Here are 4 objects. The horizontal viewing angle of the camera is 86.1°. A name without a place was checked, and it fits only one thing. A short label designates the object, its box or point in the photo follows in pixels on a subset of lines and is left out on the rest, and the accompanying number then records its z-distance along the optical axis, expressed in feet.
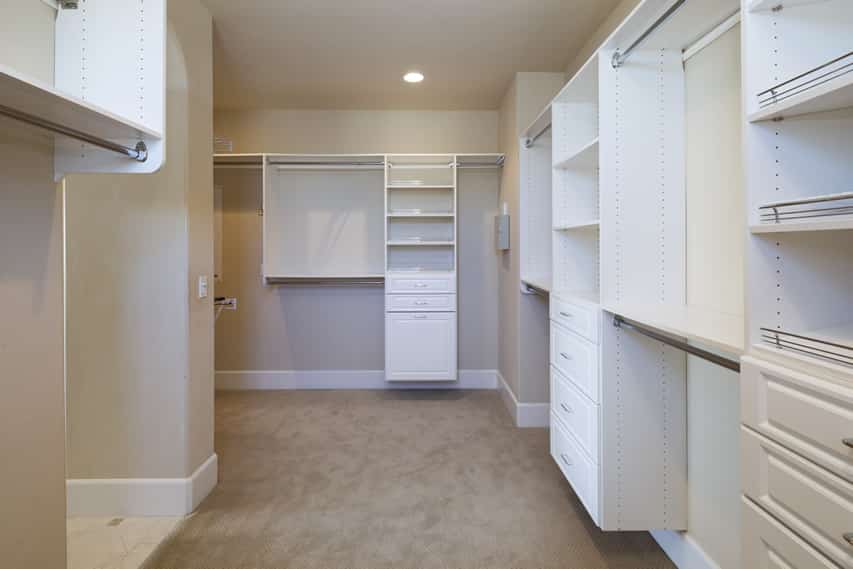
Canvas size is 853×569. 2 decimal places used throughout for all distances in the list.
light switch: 7.87
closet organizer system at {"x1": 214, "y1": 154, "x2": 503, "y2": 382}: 13.65
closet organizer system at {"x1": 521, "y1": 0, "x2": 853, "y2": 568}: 3.05
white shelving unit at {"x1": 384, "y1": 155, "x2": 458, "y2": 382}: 13.03
